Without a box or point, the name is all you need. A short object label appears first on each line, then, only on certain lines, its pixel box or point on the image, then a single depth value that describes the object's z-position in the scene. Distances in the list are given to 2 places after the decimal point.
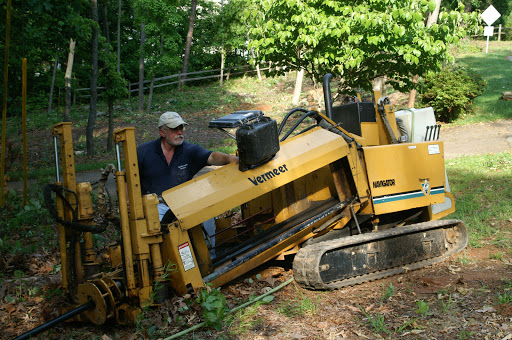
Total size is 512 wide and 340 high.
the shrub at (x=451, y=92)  15.85
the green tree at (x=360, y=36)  9.61
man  5.41
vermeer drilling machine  4.43
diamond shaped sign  29.03
